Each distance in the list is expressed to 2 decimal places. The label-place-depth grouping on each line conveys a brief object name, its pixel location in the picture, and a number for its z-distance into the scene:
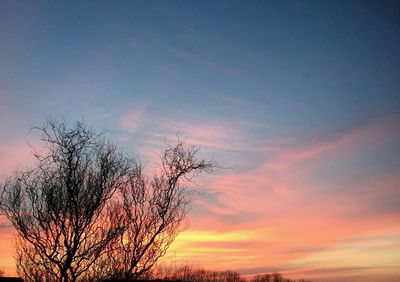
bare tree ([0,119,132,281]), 16.06
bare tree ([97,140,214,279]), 18.28
